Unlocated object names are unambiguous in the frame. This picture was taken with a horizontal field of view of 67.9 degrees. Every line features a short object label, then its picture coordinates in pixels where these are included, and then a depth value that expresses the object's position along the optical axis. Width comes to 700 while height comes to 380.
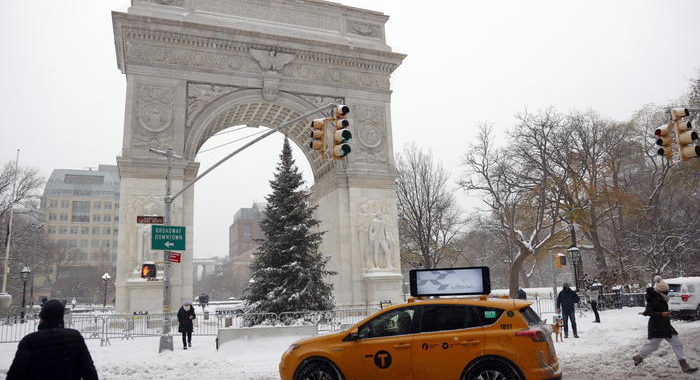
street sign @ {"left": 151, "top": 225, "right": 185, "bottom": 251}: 14.69
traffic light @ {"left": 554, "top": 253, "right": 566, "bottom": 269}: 21.81
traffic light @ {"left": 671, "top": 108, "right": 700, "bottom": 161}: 13.17
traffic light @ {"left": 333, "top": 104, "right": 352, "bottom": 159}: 12.14
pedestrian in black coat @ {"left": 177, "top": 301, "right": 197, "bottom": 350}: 15.66
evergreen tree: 21.52
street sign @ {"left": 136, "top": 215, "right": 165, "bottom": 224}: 15.12
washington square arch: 24.46
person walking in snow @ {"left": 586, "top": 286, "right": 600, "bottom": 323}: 19.66
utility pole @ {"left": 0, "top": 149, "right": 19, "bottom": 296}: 31.69
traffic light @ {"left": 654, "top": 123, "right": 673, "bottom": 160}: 14.49
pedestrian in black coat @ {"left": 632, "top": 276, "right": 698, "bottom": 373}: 9.35
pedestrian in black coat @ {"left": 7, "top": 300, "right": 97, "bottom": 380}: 4.59
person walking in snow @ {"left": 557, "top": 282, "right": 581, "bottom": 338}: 15.25
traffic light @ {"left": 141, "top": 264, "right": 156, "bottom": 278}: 14.66
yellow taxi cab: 7.10
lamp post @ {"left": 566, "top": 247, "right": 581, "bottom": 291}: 26.19
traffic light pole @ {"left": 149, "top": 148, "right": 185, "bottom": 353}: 14.64
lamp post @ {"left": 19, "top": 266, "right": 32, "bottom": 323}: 30.57
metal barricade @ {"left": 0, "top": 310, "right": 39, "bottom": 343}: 19.81
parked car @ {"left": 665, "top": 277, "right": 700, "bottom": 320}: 18.49
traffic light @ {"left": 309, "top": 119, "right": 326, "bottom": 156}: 12.33
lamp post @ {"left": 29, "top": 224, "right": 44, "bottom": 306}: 50.63
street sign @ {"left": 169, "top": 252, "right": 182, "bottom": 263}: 15.29
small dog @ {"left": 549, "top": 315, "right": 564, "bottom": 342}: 14.38
